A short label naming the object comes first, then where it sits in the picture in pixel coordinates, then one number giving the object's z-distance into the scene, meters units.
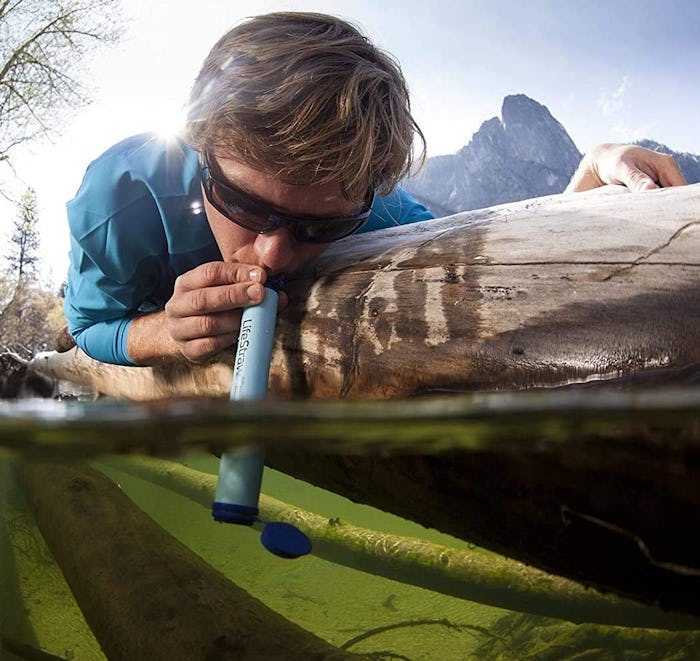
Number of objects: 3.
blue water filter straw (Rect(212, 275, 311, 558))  0.40
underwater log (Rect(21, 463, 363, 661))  0.49
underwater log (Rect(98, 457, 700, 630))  0.48
